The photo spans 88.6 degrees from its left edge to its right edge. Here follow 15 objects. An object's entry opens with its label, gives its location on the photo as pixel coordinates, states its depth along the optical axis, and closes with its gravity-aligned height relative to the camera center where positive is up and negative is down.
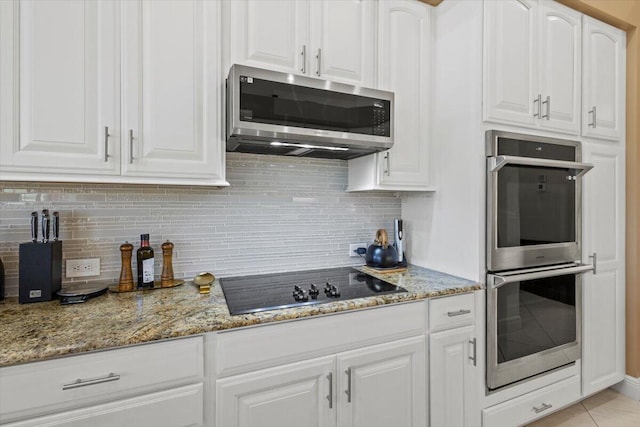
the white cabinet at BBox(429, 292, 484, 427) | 1.57 -0.72
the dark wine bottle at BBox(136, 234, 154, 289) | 1.52 -0.23
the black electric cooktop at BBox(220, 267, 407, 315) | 1.35 -0.36
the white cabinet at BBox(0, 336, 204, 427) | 0.93 -0.54
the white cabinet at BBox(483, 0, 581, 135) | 1.71 +0.85
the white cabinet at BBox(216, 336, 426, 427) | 1.20 -0.72
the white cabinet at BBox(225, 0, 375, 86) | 1.49 +0.86
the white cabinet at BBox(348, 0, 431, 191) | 1.79 +0.69
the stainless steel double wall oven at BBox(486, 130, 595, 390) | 1.70 -0.22
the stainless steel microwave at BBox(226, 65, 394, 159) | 1.35 +0.45
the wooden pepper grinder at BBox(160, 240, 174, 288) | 1.58 -0.25
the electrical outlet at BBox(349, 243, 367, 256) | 2.09 -0.22
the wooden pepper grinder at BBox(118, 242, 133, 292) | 1.49 -0.27
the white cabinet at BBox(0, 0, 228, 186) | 1.17 +0.47
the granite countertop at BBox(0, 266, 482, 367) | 0.97 -0.37
